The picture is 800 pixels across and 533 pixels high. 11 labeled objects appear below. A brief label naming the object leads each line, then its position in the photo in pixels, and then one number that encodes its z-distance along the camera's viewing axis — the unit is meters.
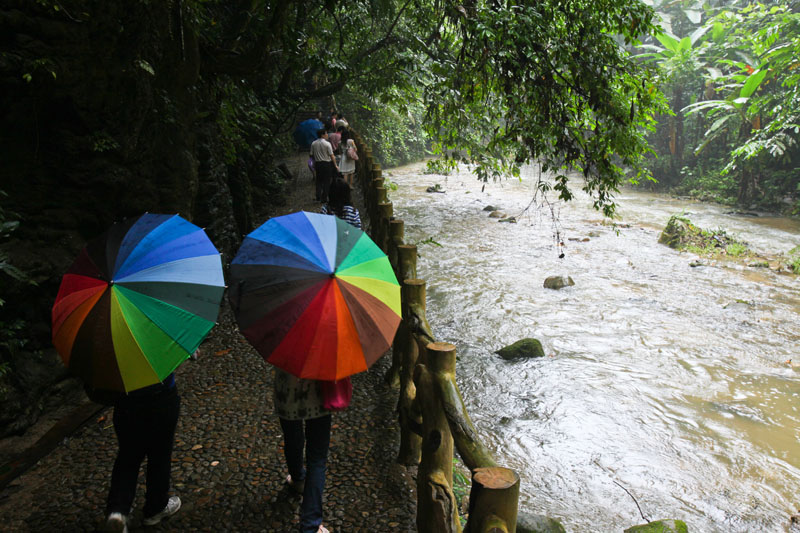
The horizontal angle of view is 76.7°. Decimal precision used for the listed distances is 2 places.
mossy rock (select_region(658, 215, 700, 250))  12.91
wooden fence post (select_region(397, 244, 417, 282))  4.23
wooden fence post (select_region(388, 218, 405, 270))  4.82
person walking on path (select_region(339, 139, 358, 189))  9.13
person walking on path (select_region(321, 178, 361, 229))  6.73
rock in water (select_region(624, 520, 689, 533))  3.19
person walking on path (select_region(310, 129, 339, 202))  8.78
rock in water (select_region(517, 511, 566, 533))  3.12
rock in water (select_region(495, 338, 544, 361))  6.92
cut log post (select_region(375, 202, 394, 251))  5.57
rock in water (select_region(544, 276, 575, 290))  9.96
